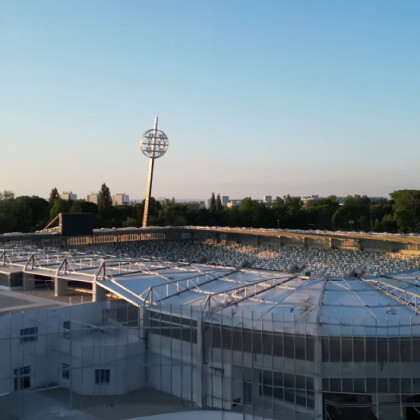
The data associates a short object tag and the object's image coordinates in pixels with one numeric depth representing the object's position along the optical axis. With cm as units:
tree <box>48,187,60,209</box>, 10084
